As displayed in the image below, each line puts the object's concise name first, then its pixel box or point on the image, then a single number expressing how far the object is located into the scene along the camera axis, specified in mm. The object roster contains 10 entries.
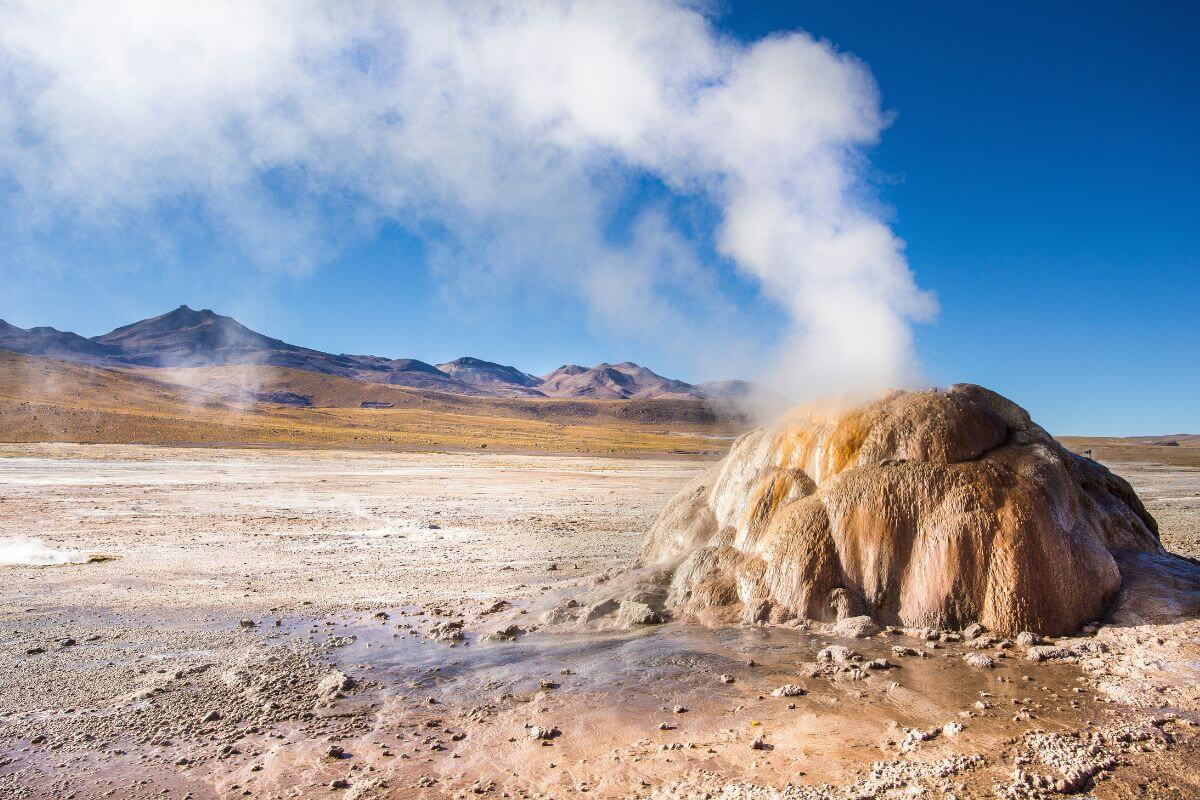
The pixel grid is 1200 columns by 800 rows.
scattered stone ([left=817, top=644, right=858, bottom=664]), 7086
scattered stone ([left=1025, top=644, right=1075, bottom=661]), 6887
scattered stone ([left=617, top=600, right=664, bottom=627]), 9156
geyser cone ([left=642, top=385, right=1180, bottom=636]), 7633
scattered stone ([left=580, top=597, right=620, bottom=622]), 9414
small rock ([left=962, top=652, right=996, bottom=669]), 6742
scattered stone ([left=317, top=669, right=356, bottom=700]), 6879
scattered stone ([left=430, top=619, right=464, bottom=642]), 8914
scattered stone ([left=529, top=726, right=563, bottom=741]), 5871
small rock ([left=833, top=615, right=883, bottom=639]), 7801
